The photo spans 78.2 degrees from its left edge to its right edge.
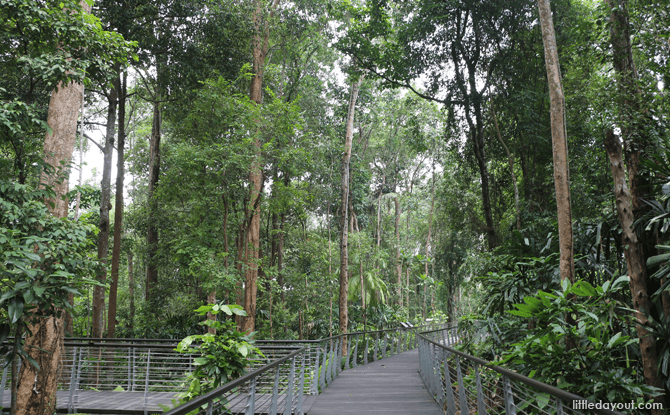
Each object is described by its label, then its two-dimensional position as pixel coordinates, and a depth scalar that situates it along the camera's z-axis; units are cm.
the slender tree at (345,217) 1323
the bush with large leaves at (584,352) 300
